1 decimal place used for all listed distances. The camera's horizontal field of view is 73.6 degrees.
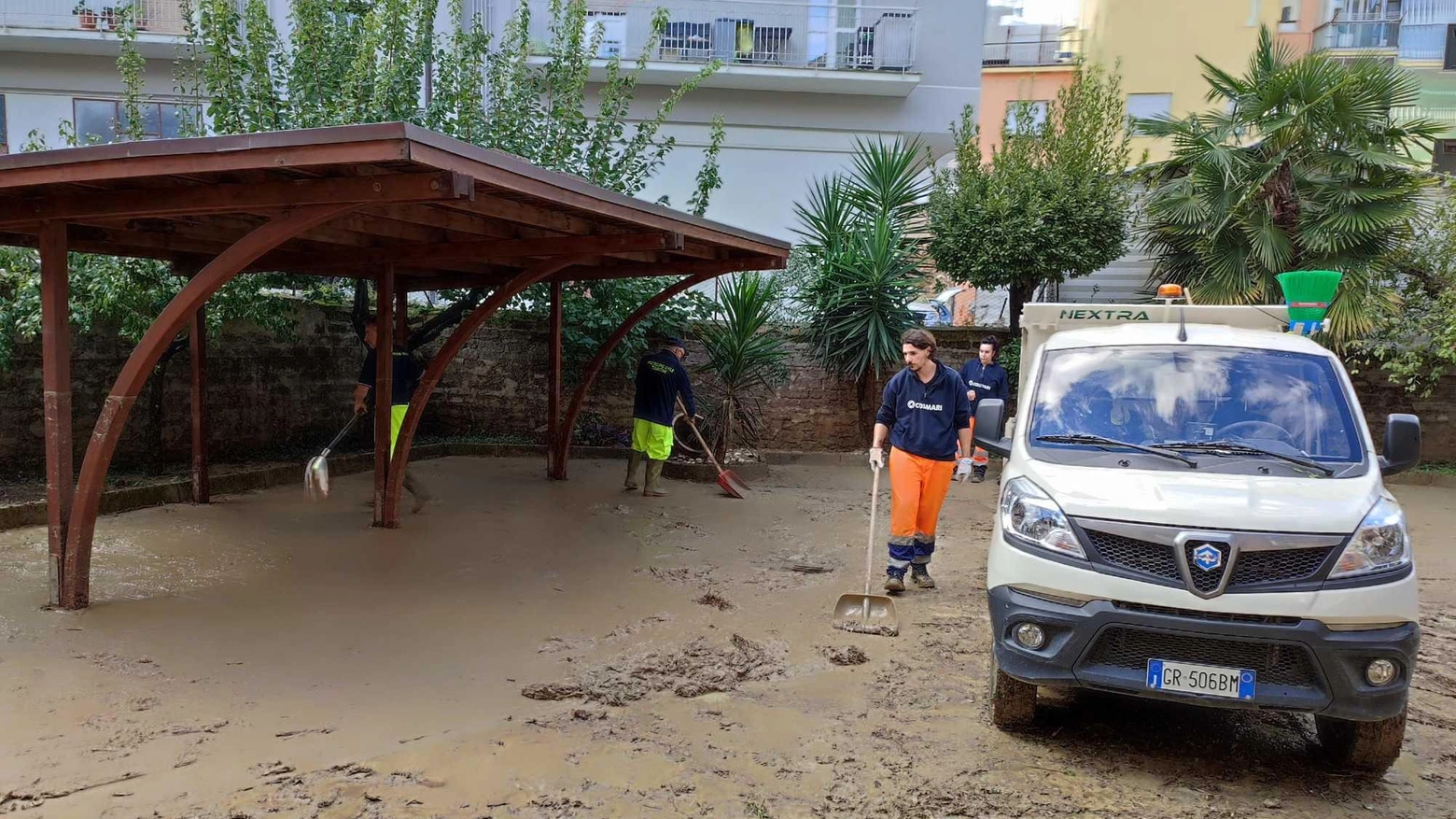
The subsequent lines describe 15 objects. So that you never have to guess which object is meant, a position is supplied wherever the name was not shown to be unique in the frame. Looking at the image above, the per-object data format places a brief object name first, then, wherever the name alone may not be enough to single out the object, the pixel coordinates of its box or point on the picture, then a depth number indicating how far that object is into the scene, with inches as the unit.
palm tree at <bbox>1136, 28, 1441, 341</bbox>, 463.5
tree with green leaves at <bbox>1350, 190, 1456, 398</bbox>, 485.4
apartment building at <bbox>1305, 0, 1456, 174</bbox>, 801.6
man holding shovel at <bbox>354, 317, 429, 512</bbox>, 351.3
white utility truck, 150.0
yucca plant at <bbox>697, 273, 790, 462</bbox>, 505.4
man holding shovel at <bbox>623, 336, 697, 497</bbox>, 413.4
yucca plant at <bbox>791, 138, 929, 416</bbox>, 530.0
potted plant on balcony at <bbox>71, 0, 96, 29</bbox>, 668.7
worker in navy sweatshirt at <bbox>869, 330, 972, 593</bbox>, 262.7
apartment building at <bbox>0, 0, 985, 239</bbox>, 704.4
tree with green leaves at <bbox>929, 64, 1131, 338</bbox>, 520.1
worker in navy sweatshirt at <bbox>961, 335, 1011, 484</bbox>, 463.2
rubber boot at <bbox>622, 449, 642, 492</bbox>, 429.8
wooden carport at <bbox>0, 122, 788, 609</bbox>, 199.9
